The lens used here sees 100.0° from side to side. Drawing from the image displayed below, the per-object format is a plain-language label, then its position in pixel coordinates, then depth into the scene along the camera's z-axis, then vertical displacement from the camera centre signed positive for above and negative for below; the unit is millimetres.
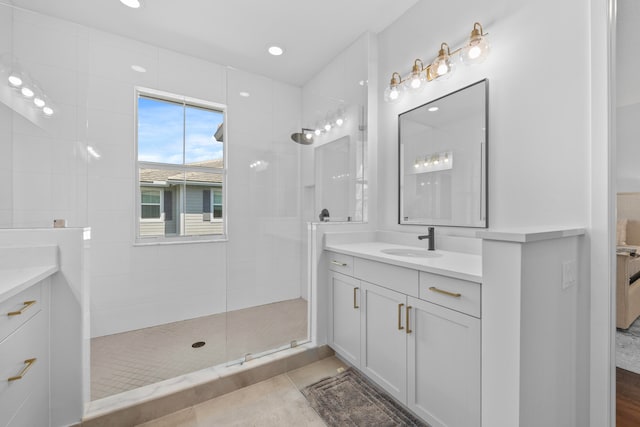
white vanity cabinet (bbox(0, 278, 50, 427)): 1064 -640
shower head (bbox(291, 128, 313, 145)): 2277 +659
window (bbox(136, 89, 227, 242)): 2744 +493
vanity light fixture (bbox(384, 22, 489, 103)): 1660 +1063
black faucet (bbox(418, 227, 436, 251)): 1966 -175
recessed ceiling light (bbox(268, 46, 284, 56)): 2705 +1666
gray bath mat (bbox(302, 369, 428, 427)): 1521 -1176
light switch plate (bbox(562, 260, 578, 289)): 1165 -266
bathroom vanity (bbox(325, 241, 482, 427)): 1218 -627
